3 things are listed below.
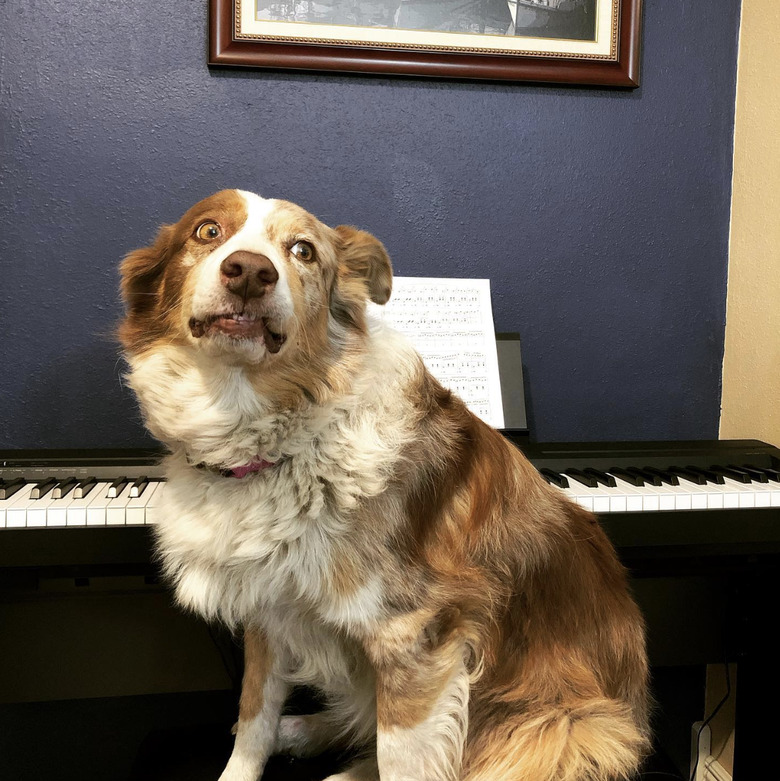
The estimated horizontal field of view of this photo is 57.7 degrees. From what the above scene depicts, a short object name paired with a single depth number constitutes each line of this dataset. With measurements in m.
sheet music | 1.74
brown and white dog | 1.10
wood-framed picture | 1.94
